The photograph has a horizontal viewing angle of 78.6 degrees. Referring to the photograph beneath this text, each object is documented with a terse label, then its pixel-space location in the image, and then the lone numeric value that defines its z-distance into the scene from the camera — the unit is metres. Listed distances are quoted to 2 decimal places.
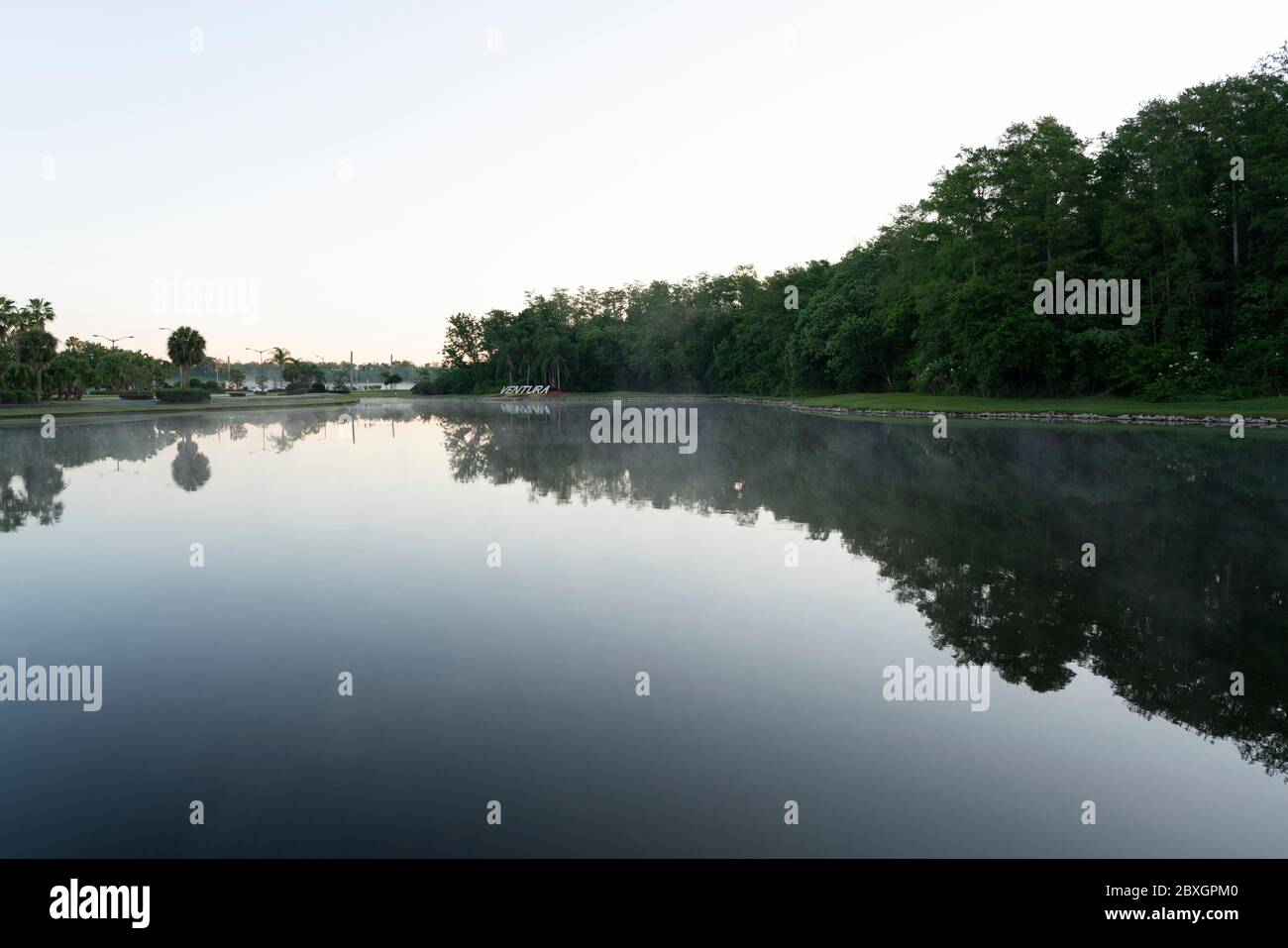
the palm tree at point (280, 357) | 158.25
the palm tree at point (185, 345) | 89.25
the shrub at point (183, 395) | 76.25
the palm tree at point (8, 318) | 64.69
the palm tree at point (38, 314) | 69.06
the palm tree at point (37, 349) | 67.25
